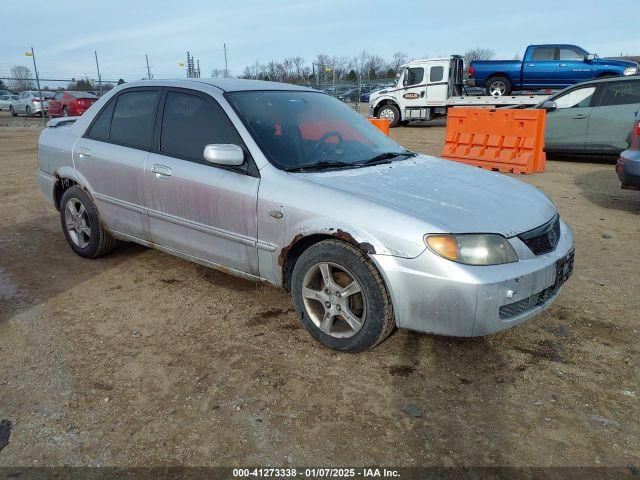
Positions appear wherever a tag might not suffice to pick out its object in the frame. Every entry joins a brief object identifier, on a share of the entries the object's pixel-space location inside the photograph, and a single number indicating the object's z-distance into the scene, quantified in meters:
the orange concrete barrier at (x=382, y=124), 10.07
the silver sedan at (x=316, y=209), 2.65
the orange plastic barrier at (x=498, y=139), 9.06
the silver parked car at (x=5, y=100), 30.23
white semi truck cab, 17.44
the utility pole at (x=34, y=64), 20.84
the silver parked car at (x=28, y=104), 25.56
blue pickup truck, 16.67
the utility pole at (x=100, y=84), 26.55
